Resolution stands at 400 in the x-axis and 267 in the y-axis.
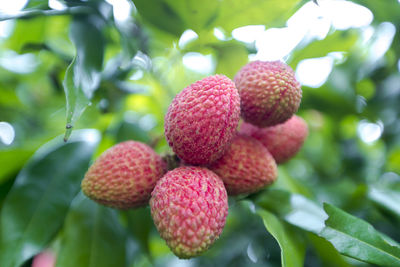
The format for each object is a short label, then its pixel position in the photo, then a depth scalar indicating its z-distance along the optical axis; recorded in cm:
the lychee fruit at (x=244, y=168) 19
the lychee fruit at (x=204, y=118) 17
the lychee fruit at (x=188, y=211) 16
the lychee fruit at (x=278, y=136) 21
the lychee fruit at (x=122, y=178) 18
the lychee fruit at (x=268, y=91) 18
